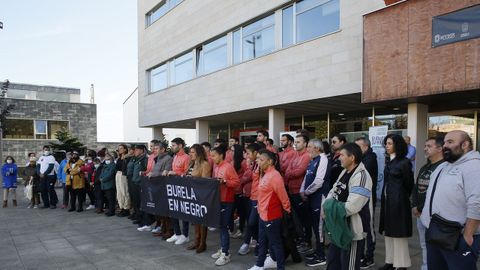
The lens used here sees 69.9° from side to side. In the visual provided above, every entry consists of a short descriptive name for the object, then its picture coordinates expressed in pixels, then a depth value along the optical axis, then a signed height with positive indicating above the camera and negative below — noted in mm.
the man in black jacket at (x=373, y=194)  5031 -1064
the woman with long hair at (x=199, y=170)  5869 -749
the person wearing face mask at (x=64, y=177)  11023 -1629
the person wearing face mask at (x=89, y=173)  10805 -1420
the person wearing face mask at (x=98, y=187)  10094 -1774
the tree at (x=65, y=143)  24234 -1089
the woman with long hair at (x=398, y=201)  4387 -970
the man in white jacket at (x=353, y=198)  3414 -740
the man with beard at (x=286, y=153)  6184 -485
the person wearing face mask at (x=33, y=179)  11320 -1685
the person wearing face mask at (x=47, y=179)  11016 -1625
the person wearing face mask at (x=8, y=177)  11359 -1619
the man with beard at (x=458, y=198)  2863 -644
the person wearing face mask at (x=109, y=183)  9531 -1532
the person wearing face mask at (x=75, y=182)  10375 -1626
